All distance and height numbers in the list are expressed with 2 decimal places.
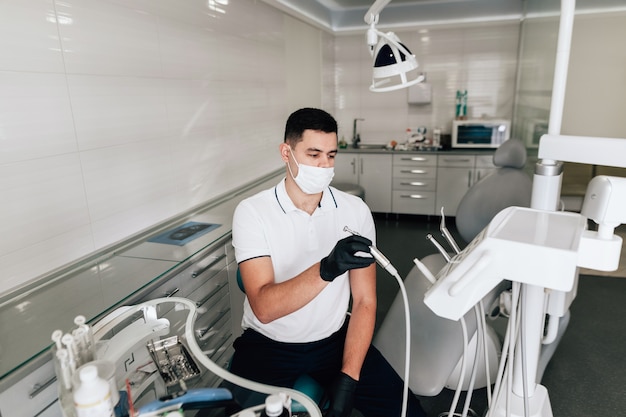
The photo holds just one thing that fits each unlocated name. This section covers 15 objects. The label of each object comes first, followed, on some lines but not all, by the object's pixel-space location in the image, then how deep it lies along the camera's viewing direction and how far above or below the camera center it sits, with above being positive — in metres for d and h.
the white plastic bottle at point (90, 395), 0.74 -0.49
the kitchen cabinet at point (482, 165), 4.71 -0.65
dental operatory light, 1.53 +0.20
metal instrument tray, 1.02 -0.61
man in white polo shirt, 1.49 -0.66
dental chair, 1.78 -0.97
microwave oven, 4.72 -0.30
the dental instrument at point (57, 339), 0.85 -0.44
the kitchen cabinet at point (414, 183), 4.91 -0.88
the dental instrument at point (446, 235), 1.24 -0.37
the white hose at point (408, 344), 1.04 -0.58
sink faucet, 5.52 -0.36
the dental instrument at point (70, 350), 0.83 -0.46
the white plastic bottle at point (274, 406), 0.84 -0.57
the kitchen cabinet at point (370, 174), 5.07 -0.78
